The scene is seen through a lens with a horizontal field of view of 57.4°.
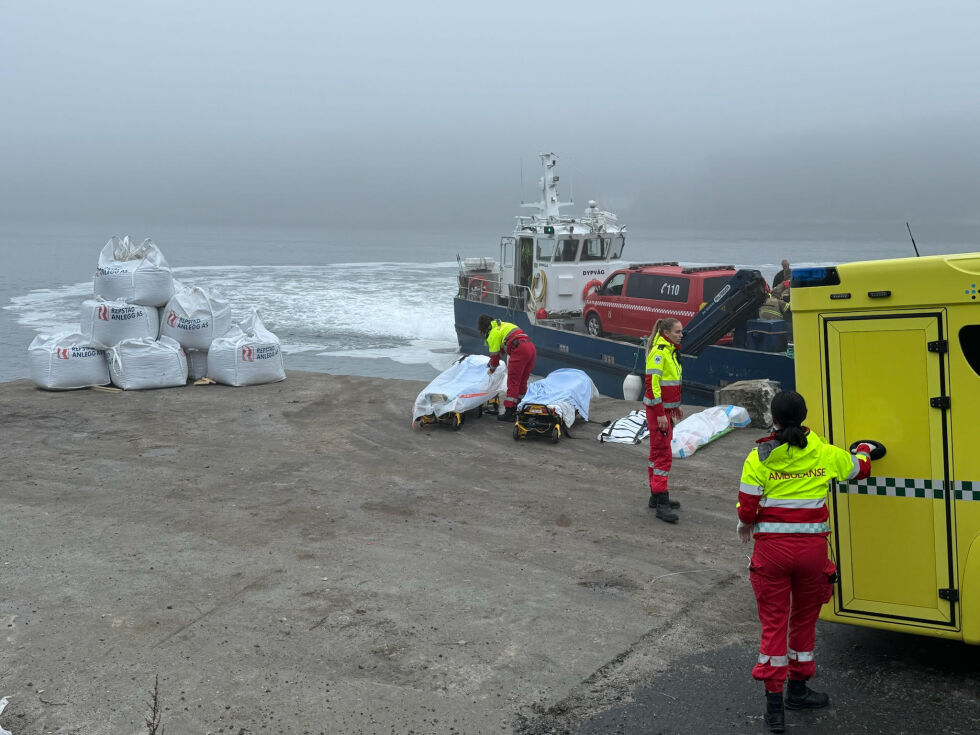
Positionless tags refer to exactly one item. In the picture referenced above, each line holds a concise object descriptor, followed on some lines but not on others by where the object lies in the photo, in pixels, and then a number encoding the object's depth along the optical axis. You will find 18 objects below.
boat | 17.34
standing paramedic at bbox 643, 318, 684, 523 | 6.95
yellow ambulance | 4.09
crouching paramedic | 10.12
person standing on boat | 15.73
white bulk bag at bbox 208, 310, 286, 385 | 12.34
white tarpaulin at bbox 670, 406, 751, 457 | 9.00
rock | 10.08
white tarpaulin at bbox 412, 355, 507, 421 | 10.10
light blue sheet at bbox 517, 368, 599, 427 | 9.88
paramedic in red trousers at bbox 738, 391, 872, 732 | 3.91
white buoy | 13.31
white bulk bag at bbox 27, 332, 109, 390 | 11.82
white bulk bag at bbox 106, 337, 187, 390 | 11.93
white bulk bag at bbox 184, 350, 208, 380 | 12.73
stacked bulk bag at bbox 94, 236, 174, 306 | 12.00
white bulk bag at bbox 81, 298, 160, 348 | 11.78
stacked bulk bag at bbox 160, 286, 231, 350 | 12.27
